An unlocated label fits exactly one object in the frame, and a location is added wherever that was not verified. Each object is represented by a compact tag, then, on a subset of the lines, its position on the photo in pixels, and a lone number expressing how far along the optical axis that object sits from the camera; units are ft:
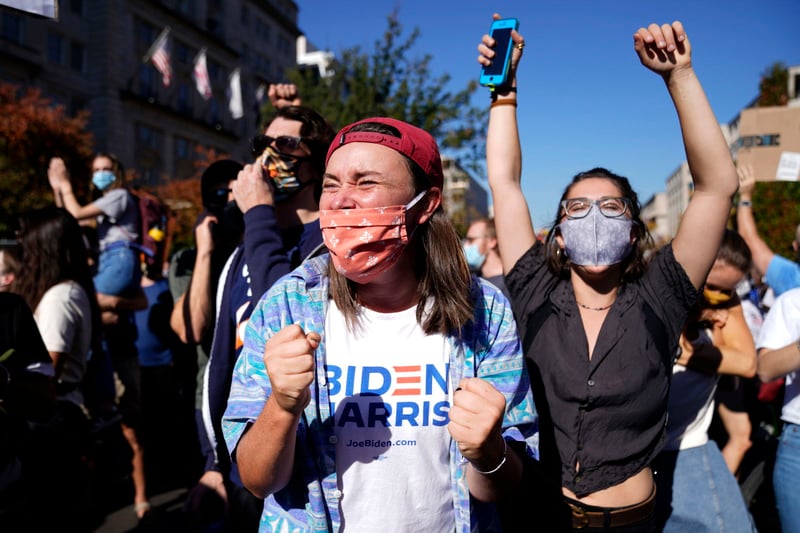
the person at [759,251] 13.55
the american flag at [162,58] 80.84
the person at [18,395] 7.64
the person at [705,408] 8.38
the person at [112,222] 15.90
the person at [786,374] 8.79
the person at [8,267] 11.59
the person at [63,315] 10.29
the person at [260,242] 7.15
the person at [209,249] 9.32
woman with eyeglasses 7.02
